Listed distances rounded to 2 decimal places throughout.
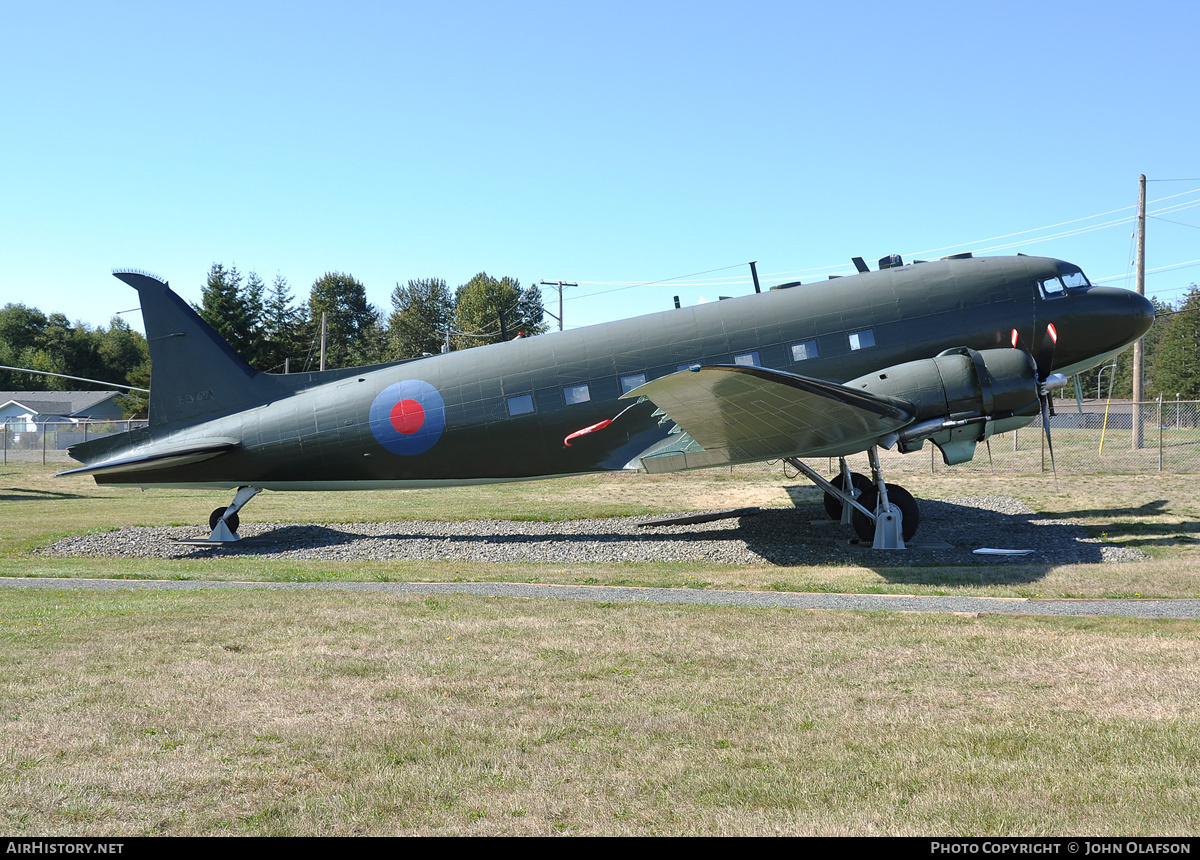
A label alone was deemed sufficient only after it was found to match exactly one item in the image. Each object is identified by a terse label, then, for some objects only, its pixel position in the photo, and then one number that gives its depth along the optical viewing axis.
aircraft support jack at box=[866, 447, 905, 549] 16.67
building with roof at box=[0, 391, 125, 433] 86.06
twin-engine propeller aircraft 15.90
